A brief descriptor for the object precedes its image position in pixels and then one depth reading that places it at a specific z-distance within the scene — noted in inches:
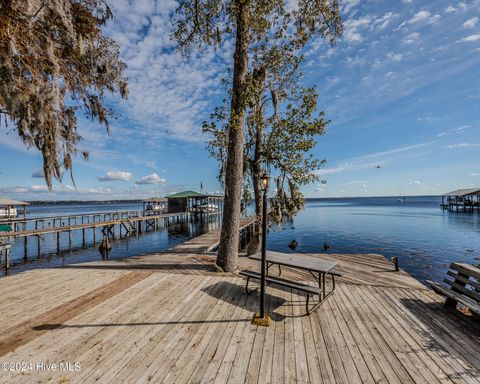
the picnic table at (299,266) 157.0
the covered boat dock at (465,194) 1804.4
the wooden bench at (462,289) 140.3
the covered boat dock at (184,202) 1423.5
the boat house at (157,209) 1580.3
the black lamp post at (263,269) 141.9
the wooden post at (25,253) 641.3
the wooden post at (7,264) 479.2
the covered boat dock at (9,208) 845.7
